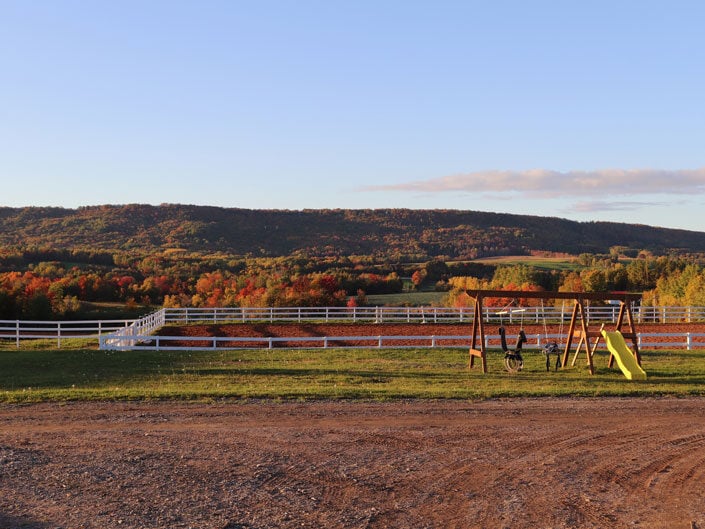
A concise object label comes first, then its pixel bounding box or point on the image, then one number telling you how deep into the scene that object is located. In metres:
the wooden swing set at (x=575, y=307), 20.81
